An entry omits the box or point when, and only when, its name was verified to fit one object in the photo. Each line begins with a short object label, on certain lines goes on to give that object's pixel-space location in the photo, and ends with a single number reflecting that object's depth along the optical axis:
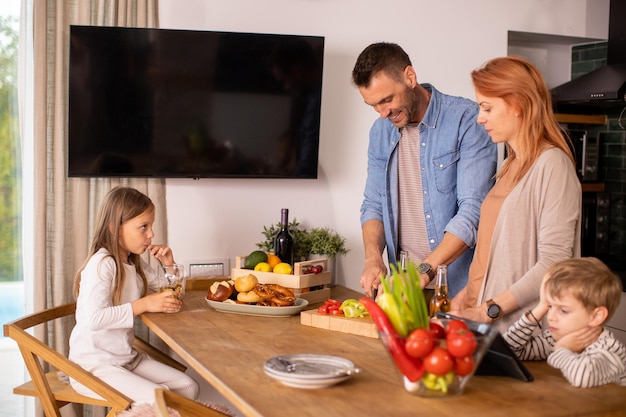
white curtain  3.55
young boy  2.00
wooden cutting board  2.57
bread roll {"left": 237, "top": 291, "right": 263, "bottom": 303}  3.00
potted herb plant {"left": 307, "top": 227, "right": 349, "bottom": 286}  3.72
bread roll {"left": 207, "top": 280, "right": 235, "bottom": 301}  3.07
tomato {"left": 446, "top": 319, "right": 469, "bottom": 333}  1.81
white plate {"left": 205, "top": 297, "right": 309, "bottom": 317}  2.92
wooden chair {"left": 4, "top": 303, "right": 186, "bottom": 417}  2.75
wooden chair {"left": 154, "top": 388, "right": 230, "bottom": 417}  1.92
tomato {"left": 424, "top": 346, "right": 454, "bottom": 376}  1.76
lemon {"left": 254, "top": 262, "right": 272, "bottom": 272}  3.32
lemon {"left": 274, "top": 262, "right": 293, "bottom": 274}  3.29
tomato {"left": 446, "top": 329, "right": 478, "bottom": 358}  1.75
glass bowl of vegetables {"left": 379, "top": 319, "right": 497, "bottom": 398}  1.76
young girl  2.95
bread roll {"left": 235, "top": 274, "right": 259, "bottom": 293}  3.02
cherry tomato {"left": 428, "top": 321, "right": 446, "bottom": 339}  1.83
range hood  4.27
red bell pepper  1.79
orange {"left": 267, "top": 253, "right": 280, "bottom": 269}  3.41
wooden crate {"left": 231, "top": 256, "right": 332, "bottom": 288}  3.24
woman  2.29
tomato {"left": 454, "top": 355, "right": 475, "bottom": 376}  1.78
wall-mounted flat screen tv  3.59
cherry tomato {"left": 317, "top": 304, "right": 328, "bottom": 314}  2.74
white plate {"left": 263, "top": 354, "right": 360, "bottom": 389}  1.92
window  3.64
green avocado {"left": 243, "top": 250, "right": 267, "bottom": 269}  3.37
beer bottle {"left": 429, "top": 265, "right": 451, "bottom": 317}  2.42
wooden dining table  1.80
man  2.95
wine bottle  3.62
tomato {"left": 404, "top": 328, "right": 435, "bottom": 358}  1.76
